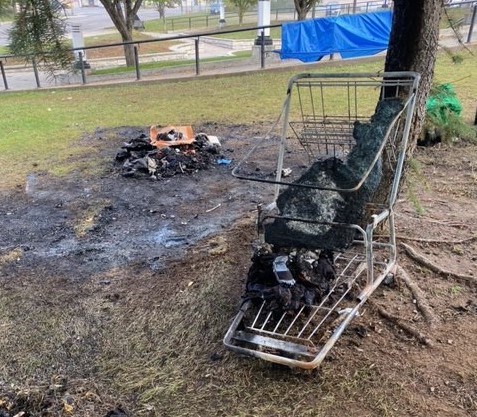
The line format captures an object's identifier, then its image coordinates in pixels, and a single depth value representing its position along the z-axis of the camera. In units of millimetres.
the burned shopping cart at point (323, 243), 2342
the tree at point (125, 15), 13297
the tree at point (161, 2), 19088
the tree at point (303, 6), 15688
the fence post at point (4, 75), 12423
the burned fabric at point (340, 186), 2699
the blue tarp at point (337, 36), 10930
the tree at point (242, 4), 26628
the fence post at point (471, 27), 12588
